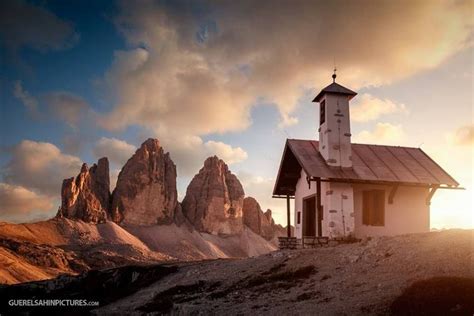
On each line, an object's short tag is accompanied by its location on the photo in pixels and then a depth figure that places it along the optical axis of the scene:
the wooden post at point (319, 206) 21.91
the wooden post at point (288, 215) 27.20
